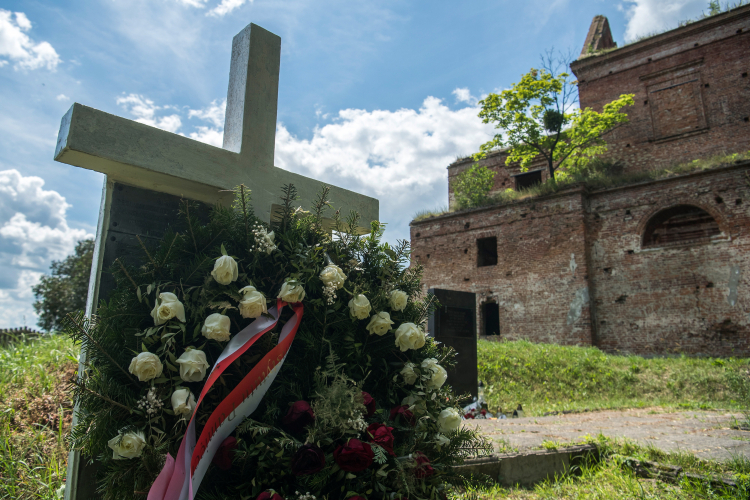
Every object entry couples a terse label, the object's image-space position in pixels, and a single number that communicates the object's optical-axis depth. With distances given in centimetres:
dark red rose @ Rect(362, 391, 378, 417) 191
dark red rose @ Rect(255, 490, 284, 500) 160
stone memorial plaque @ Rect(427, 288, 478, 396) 736
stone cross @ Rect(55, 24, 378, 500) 224
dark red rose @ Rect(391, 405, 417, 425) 205
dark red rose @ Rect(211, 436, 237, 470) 170
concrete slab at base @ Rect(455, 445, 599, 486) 357
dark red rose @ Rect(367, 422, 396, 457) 178
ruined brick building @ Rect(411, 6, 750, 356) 1293
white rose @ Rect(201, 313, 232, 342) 182
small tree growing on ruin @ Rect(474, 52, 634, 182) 1747
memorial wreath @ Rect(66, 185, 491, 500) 171
